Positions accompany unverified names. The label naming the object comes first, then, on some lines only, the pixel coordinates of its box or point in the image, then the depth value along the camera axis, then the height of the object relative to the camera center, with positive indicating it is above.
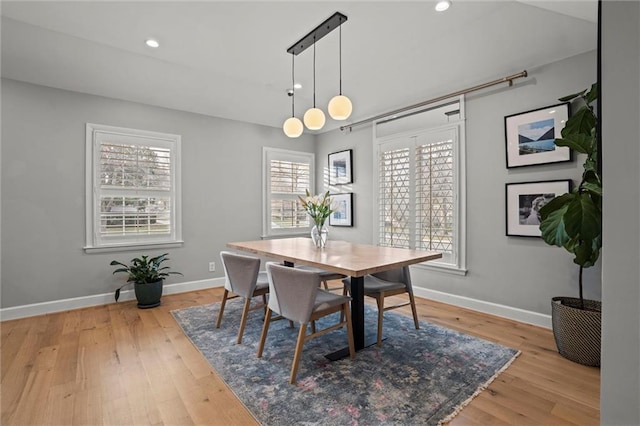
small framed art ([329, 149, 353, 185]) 4.98 +0.73
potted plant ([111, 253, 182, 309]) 3.64 -0.78
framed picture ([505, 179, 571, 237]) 2.88 +0.11
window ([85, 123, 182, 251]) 3.71 +0.31
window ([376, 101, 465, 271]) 3.63 +0.35
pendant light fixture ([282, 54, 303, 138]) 3.20 +0.87
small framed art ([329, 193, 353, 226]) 4.97 +0.01
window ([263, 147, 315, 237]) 5.11 +0.42
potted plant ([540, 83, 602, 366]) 2.09 -0.11
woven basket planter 2.23 -0.87
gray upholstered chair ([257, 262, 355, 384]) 2.10 -0.64
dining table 2.13 -0.35
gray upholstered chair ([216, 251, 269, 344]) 2.65 -0.58
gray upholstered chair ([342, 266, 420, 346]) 2.65 -0.65
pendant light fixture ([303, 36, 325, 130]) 2.91 +0.87
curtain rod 3.04 +1.33
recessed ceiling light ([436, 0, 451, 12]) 2.38 +1.59
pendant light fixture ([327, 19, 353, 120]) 2.67 +0.90
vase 3.11 -0.23
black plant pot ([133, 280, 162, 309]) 3.63 -0.94
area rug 1.77 -1.11
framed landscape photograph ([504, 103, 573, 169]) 2.83 +0.73
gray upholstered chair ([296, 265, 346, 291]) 3.28 -0.67
